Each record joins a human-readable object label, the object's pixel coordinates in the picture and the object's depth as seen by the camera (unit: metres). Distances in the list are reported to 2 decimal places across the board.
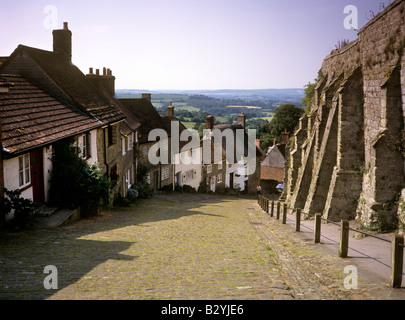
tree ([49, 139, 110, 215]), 13.76
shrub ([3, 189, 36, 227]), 10.23
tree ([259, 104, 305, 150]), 64.44
